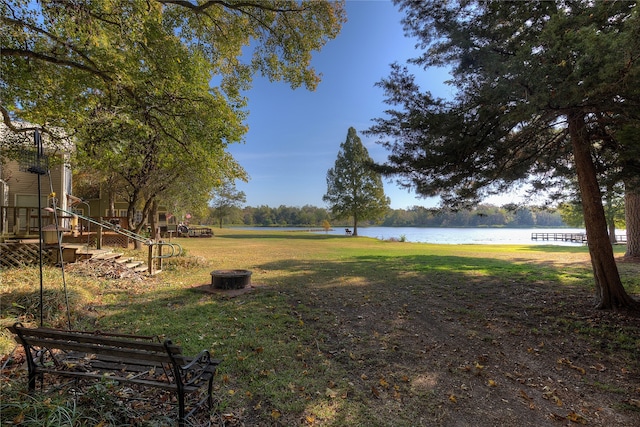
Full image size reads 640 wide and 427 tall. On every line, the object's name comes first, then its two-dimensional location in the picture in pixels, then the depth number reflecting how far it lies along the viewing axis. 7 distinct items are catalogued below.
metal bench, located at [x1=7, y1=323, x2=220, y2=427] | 2.35
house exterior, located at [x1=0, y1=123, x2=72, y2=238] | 9.66
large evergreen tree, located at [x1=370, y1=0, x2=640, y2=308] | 4.00
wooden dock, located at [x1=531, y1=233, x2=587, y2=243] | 40.11
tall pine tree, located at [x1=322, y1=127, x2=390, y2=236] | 38.22
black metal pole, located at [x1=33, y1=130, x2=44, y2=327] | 3.80
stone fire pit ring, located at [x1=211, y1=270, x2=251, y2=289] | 7.74
